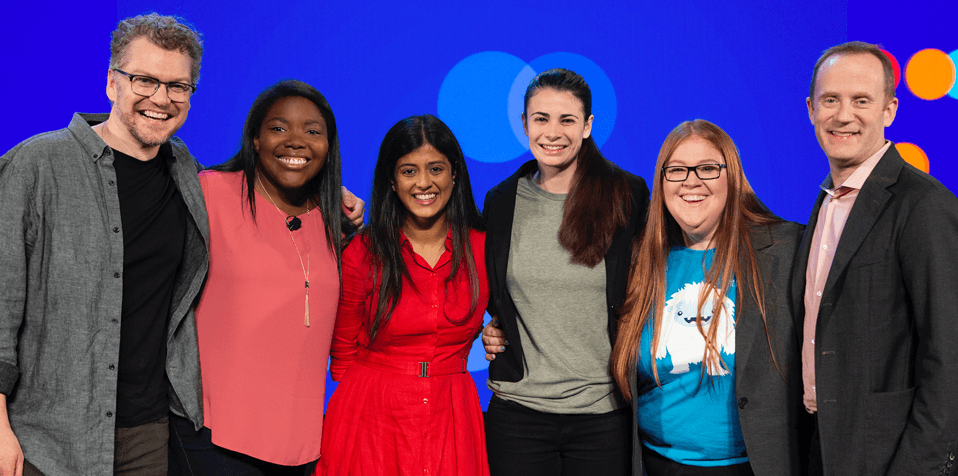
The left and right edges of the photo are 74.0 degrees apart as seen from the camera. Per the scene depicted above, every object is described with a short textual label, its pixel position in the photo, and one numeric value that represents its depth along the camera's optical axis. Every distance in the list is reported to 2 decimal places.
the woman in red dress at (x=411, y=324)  2.05
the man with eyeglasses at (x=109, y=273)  1.66
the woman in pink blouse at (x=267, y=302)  1.91
